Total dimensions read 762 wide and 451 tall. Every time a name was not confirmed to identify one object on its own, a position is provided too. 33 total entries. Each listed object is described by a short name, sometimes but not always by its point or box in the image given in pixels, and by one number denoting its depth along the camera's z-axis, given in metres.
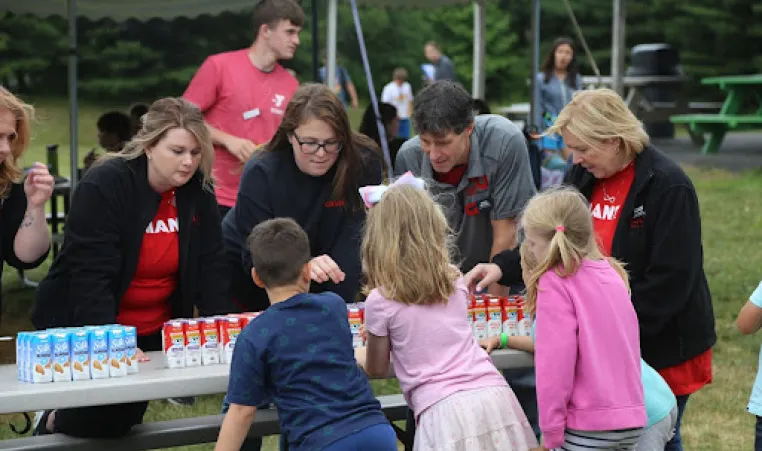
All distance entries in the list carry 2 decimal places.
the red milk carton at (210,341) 3.71
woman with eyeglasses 4.15
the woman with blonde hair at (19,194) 3.80
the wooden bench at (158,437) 3.99
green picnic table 18.02
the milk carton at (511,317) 4.11
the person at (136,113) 8.89
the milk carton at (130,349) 3.54
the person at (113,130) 8.73
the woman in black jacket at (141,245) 3.84
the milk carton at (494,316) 4.06
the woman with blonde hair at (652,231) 3.84
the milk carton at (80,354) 3.46
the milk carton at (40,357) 3.41
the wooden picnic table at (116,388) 3.28
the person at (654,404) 3.62
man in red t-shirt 6.45
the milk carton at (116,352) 3.51
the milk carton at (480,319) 4.03
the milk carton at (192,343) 3.68
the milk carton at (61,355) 3.43
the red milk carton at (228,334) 3.74
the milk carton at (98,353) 3.48
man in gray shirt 4.36
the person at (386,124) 8.79
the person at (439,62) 22.06
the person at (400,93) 19.44
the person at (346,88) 17.43
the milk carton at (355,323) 3.83
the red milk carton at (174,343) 3.65
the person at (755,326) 3.69
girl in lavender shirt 3.50
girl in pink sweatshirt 3.44
